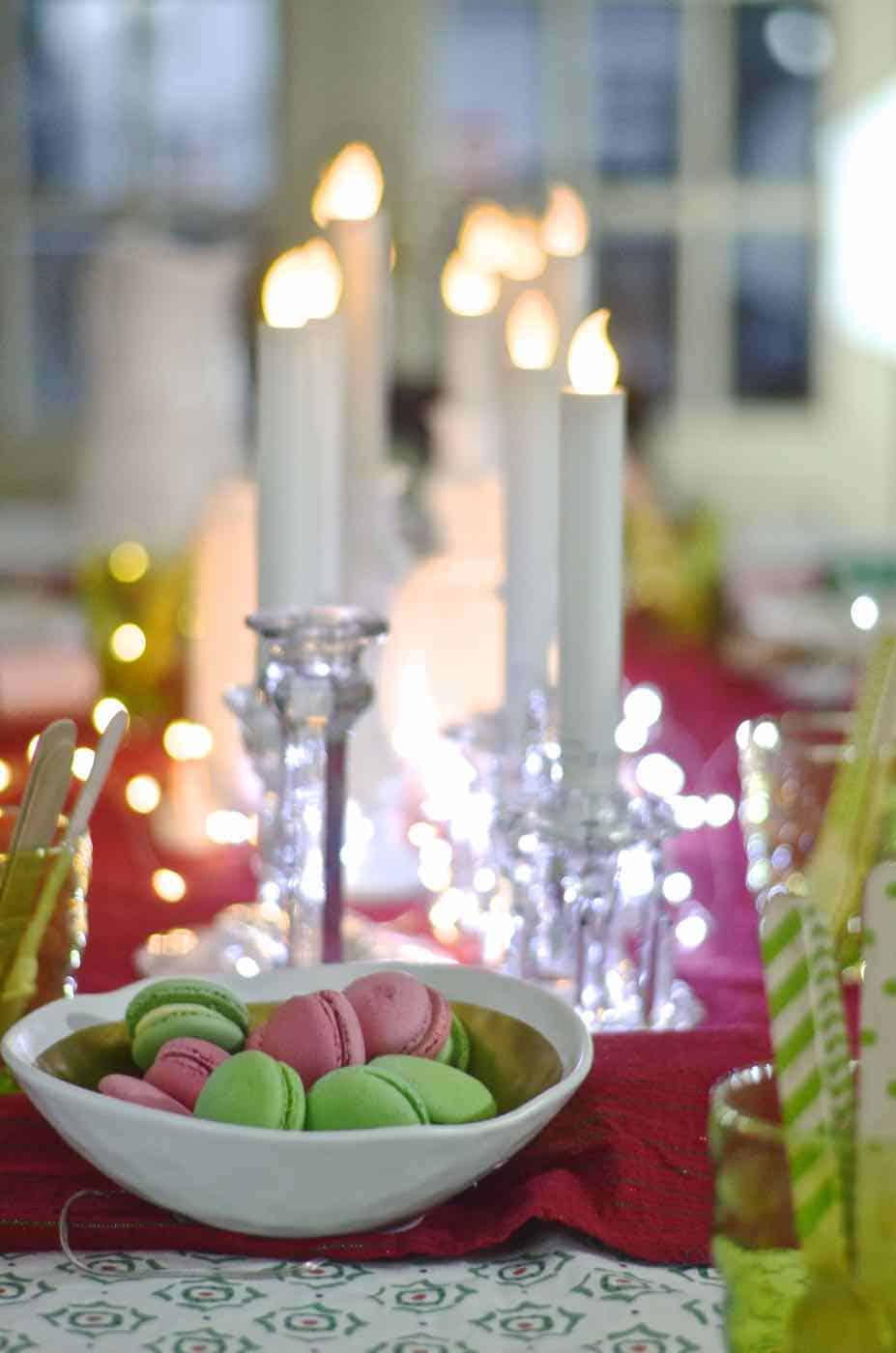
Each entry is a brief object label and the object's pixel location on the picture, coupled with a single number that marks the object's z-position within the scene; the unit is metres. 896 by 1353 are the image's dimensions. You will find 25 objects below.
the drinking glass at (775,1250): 1.06
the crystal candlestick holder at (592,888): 1.41
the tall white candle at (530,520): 1.60
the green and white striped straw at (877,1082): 1.05
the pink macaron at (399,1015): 1.24
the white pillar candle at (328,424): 1.56
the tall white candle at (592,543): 1.42
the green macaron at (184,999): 1.27
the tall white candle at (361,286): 1.73
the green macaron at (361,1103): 1.19
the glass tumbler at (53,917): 1.36
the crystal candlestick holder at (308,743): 1.41
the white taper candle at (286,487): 1.52
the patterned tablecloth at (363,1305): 1.17
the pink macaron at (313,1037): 1.22
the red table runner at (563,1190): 1.23
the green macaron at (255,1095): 1.18
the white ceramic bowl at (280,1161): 1.17
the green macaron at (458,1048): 1.26
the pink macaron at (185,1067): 1.21
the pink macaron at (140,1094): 1.20
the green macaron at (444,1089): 1.21
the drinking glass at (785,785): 1.62
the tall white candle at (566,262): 1.84
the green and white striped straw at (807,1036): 1.06
